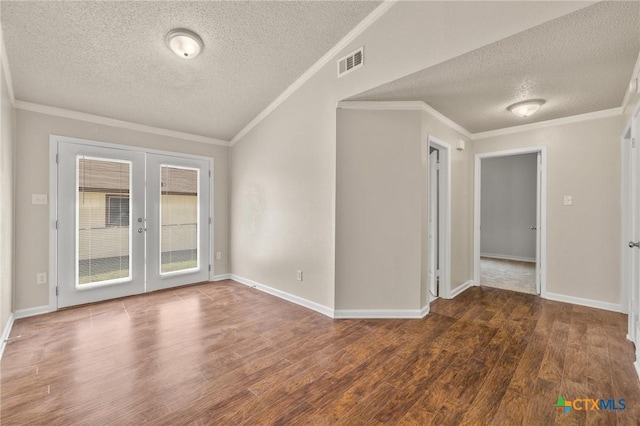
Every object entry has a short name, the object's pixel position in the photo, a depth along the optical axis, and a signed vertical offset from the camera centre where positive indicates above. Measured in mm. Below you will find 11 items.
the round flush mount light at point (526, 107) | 3117 +1208
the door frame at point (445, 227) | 3912 -208
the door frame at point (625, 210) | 3150 +27
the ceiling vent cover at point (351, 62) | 2896 +1617
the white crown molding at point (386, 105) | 3164 +1229
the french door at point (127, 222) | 3527 -139
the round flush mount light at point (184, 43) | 2596 +1640
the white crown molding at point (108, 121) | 3283 +1251
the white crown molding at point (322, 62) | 2667 +1788
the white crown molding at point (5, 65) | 2405 +1378
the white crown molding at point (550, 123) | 3431 +1235
